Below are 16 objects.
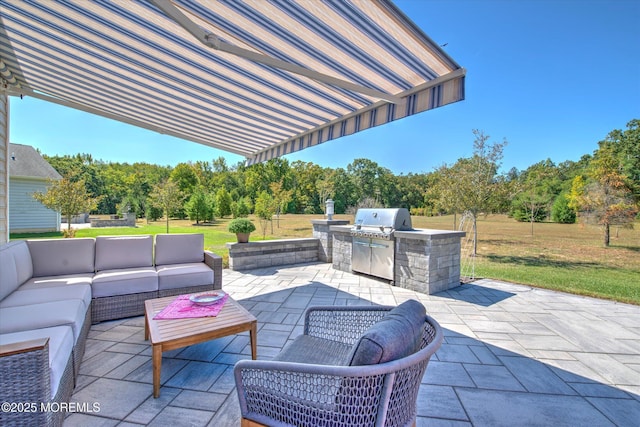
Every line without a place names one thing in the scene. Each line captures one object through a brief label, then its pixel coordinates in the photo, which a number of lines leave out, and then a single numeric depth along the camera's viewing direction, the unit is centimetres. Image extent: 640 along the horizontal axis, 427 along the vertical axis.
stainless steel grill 549
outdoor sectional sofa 144
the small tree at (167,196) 1216
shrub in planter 661
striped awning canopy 226
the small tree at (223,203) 2023
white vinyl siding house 1260
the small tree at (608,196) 876
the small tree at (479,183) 952
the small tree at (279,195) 1198
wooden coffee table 218
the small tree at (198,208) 1806
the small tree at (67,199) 816
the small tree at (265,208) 1038
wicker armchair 123
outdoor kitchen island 497
